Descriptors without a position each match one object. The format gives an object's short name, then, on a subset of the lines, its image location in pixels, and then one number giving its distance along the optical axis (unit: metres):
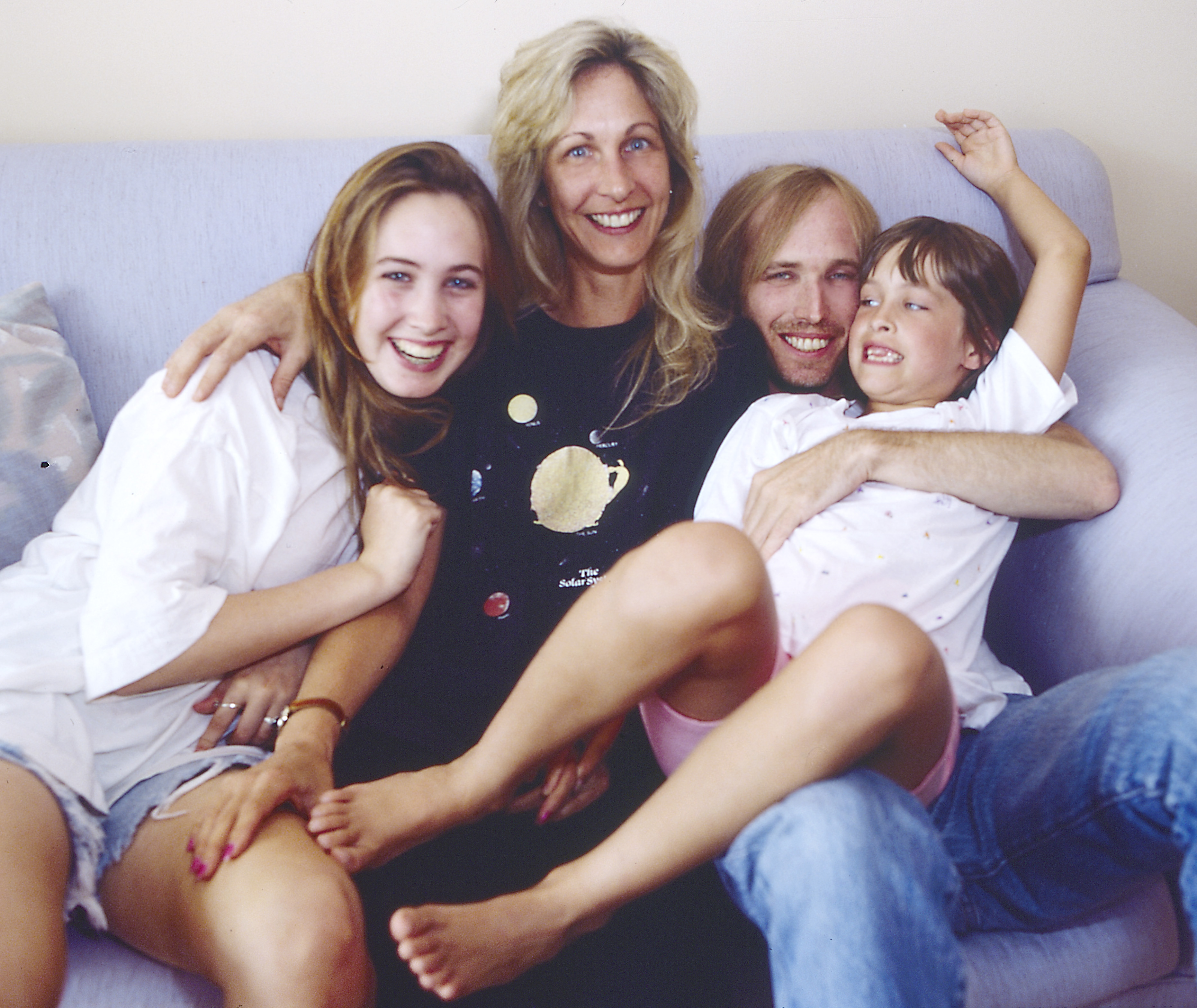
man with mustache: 0.65
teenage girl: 0.75
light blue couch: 1.02
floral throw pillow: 1.04
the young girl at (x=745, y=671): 0.73
